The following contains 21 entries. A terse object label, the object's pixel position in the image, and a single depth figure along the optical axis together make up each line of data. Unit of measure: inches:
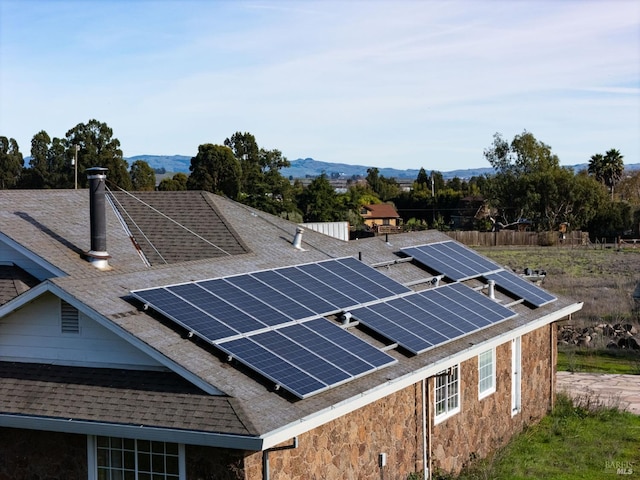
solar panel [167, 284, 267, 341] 548.4
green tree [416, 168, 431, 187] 5437.0
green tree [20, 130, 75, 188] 3462.1
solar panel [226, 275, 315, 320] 611.2
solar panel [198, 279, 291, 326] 585.6
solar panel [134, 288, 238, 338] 542.9
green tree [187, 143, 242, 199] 3442.4
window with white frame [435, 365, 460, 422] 675.4
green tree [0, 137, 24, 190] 3686.0
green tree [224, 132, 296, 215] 3043.8
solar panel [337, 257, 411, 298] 734.5
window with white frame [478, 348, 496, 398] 749.9
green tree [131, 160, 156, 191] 3555.6
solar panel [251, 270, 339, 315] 639.8
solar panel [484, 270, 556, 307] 895.1
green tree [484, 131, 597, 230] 3494.1
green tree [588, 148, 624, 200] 4175.7
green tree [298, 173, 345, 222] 3250.5
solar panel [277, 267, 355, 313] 666.3
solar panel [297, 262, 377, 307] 693.8
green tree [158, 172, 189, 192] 3486.7
